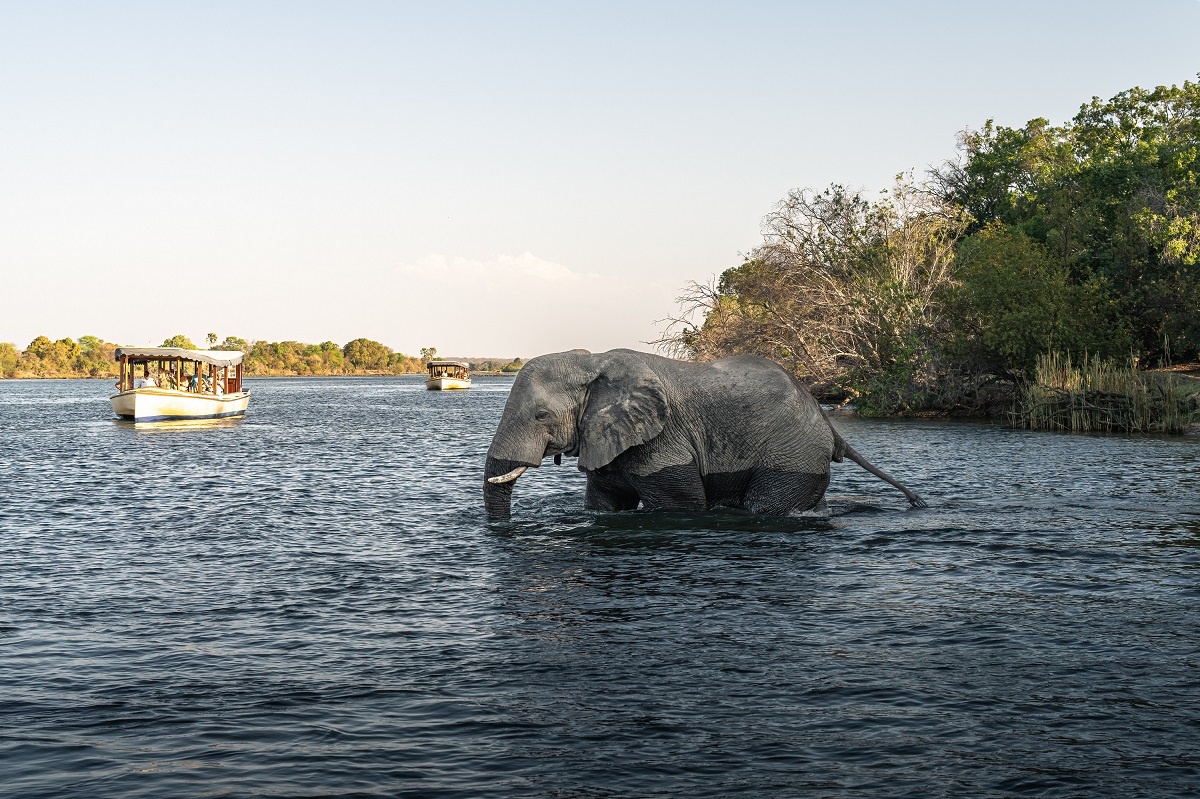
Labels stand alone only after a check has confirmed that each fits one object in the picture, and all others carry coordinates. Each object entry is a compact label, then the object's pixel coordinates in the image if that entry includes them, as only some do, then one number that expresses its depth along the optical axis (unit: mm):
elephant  12773
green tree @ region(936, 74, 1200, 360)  38969
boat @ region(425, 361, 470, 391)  125062
